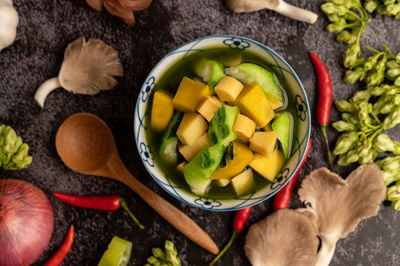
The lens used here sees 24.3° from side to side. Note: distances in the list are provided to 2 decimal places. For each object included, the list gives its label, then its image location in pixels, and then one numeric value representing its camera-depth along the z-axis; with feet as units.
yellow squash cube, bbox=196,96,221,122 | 2.73
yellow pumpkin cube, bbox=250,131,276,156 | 2.73
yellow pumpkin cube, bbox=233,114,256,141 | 2.72
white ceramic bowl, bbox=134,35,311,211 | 2.77
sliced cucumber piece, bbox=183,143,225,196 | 2.69
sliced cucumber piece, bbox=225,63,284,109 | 2.78
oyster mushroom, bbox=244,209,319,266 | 2.95
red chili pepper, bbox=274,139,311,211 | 2.96
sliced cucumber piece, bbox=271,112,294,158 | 2.79
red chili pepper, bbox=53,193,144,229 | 2.95
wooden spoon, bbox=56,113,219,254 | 2.95
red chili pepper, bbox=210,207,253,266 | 2.95
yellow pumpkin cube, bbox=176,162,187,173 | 2.81
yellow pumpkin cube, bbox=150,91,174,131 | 2.78
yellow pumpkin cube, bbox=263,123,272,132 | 2.79
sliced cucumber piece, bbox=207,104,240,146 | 2.70
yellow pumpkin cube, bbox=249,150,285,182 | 2.77
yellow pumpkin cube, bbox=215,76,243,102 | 2.72
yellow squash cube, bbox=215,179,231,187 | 2.80
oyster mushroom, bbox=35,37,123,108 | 2.93
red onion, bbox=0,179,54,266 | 2.86
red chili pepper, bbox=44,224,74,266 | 2.95
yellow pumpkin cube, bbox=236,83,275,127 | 2.73
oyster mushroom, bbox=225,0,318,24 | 2.94
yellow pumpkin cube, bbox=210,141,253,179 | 2.74
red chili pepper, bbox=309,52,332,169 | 2.96
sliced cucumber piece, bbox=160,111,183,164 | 2.79
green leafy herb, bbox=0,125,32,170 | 2.90
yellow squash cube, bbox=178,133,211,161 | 2.76
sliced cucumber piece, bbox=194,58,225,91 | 2.78
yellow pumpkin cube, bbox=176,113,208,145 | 2.75
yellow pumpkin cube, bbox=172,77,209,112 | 2.76
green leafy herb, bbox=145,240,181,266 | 2.93
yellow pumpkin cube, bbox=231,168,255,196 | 2.79
